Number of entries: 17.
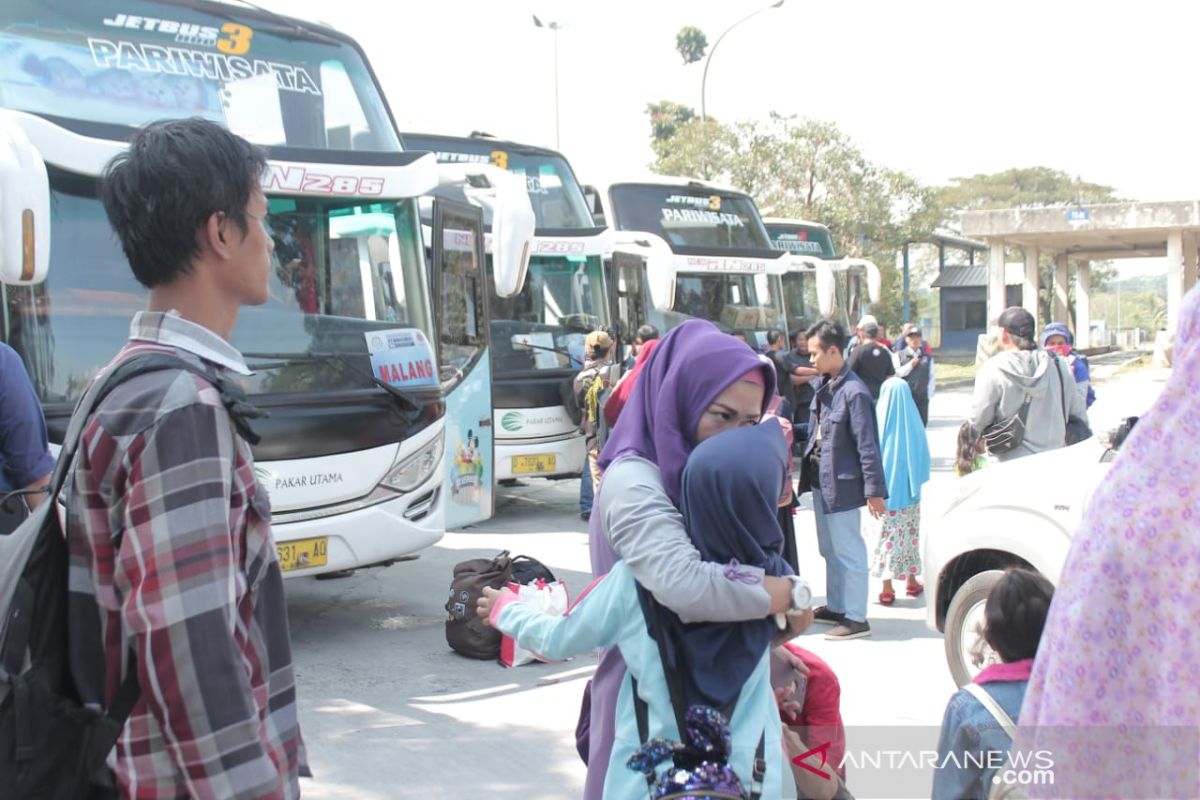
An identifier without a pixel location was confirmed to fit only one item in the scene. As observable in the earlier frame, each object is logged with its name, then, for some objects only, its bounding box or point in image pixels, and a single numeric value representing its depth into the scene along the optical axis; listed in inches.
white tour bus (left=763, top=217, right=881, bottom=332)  608.4
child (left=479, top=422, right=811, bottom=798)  93.4
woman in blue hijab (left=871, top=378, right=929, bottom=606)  281.7
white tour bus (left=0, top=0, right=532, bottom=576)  221.3
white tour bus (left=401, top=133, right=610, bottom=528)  422.0
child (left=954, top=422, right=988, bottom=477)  265.0
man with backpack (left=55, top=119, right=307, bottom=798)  62.6
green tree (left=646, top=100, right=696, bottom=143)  1849.2
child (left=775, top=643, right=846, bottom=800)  111.5
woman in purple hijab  92.5
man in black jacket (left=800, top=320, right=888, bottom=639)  257.8
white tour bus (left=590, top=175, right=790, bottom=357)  555.2
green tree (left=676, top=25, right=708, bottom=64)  2100.1
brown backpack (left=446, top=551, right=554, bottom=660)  252.1
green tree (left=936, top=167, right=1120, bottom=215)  2388.0
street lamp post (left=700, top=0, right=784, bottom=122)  924.2
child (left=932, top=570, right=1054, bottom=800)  109.0
